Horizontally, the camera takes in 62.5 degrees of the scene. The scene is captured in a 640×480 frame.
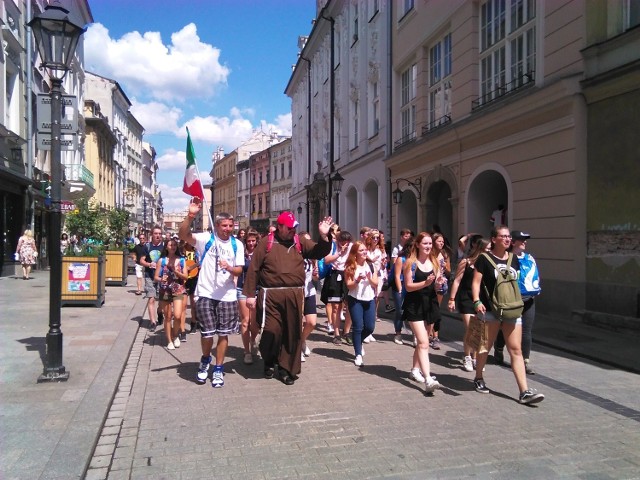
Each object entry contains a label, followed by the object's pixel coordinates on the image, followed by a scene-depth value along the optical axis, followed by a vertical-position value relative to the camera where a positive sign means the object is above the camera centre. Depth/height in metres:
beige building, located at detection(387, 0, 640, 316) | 9.88 +2.87
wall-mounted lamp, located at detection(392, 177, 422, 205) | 17.89 +2.02
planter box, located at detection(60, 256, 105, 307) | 11.64 -0.81
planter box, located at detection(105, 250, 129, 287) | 16.97 -0.76
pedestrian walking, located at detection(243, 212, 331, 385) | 5.78 -0.52
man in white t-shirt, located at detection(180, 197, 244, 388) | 5.64 -0.46
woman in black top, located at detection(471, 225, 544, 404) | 5.19 -0.60
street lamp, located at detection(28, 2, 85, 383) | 5.70 +1.33
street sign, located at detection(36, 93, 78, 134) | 5.91 +1.49
